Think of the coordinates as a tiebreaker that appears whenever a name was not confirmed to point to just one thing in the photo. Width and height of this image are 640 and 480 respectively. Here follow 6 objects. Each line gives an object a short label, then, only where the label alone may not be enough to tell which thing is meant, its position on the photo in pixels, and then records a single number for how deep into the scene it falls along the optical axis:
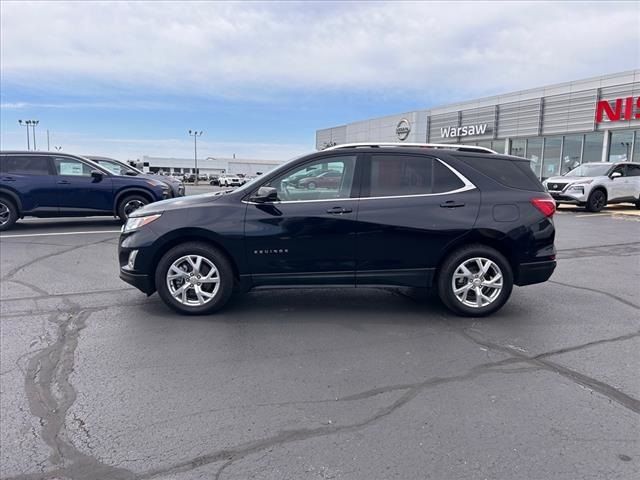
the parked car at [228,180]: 59.03
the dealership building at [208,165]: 109.06
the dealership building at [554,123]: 22.55
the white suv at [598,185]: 16.38
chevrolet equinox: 4.81
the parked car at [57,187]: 11.14
